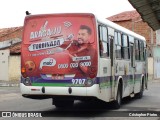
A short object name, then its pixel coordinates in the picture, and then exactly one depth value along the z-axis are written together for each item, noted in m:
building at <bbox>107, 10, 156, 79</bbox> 51.83
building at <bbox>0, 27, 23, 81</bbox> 39.84
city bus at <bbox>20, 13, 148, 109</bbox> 13.73
